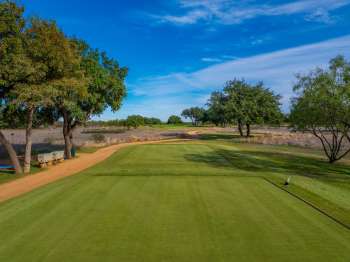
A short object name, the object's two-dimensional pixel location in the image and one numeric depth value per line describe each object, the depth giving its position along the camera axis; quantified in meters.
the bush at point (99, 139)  40.85
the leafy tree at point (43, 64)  15.48
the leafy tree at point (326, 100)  18.33
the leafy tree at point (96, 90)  24.18
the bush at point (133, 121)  110.94
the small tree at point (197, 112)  191.38
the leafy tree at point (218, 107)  50.75
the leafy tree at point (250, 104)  49.34
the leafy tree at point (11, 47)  14.36
